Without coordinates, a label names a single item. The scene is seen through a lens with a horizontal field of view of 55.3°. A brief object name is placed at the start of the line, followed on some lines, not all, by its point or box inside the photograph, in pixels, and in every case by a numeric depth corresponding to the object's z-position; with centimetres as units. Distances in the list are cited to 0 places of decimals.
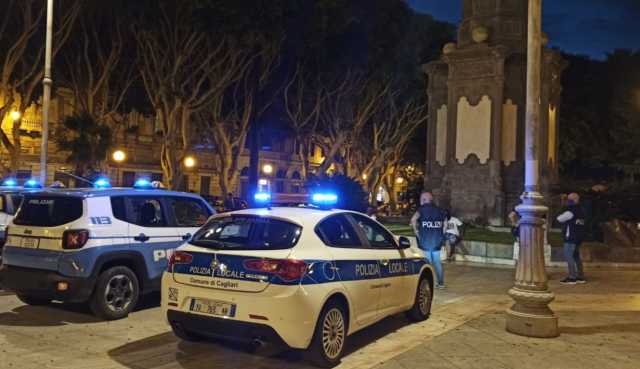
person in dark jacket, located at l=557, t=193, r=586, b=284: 1088
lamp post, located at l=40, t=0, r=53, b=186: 1578
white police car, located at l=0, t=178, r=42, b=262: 1111
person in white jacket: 1380
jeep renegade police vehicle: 727
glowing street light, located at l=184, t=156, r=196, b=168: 3505
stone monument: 1570
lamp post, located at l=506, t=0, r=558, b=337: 697
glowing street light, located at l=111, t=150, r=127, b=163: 2381
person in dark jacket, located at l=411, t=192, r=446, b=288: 984
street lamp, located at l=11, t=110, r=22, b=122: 2184
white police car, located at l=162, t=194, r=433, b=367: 545
